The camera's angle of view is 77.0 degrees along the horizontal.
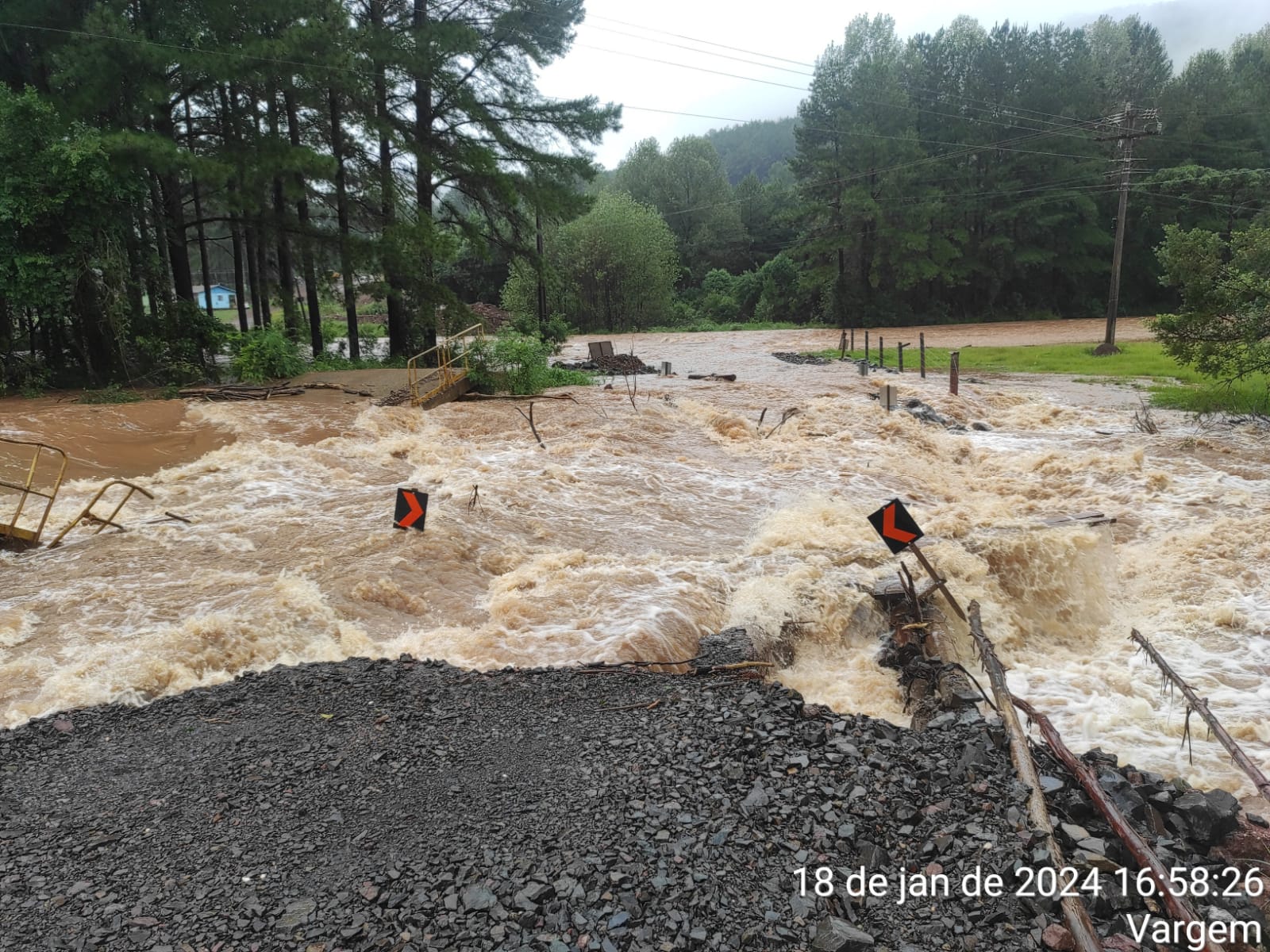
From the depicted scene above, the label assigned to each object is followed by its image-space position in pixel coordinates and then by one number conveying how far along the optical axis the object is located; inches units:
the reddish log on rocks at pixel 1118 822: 131.6
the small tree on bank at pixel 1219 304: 579.5
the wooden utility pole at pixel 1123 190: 1085.1
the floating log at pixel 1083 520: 383.9
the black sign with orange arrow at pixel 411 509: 364.9
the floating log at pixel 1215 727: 166.1
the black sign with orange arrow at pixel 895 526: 246.2
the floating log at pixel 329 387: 753.6
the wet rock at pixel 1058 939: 129.7
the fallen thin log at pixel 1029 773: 129.0
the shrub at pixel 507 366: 812.0
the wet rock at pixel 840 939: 130.6
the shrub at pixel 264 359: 795.4
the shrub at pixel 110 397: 692.7
